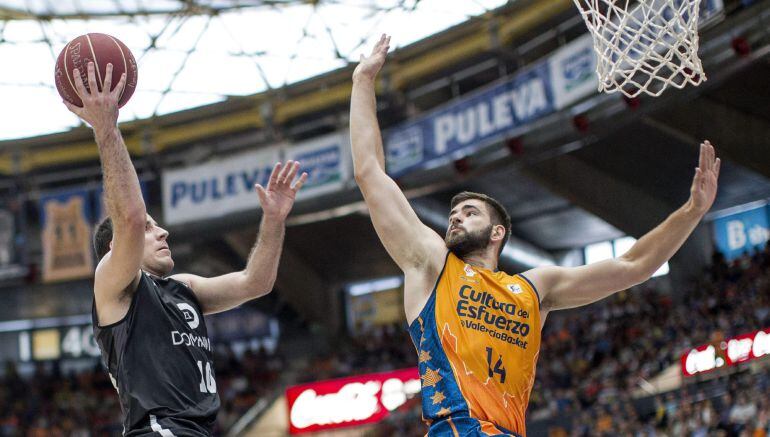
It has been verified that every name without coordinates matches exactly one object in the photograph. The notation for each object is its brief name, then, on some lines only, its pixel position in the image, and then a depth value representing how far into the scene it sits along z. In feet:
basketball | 14.84
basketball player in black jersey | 13.10
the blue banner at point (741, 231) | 77.66
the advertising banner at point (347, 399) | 77.71
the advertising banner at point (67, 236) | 69.41
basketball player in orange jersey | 12.96
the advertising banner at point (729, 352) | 51.57
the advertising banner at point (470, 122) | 54.08
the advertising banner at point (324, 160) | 63.93
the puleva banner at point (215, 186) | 66.95
